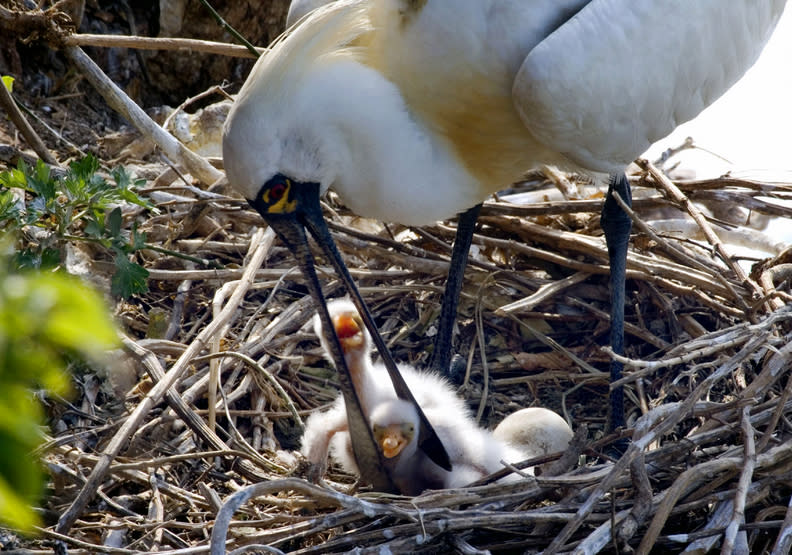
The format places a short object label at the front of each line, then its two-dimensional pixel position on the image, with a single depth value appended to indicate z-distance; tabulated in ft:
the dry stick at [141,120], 23.15
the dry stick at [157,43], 22.47
